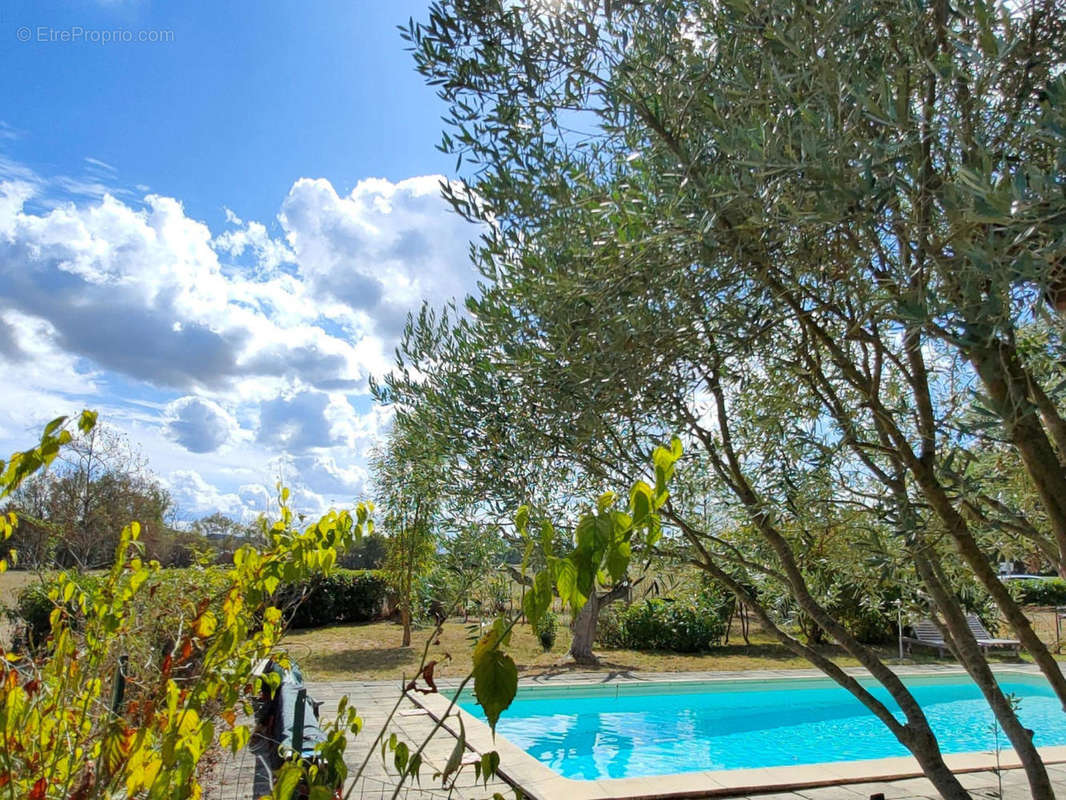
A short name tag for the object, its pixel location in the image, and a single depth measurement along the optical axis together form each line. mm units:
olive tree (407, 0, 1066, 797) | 2139
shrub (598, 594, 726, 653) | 17688
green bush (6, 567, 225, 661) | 4656
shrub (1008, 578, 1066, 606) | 24297
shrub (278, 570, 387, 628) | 19031
